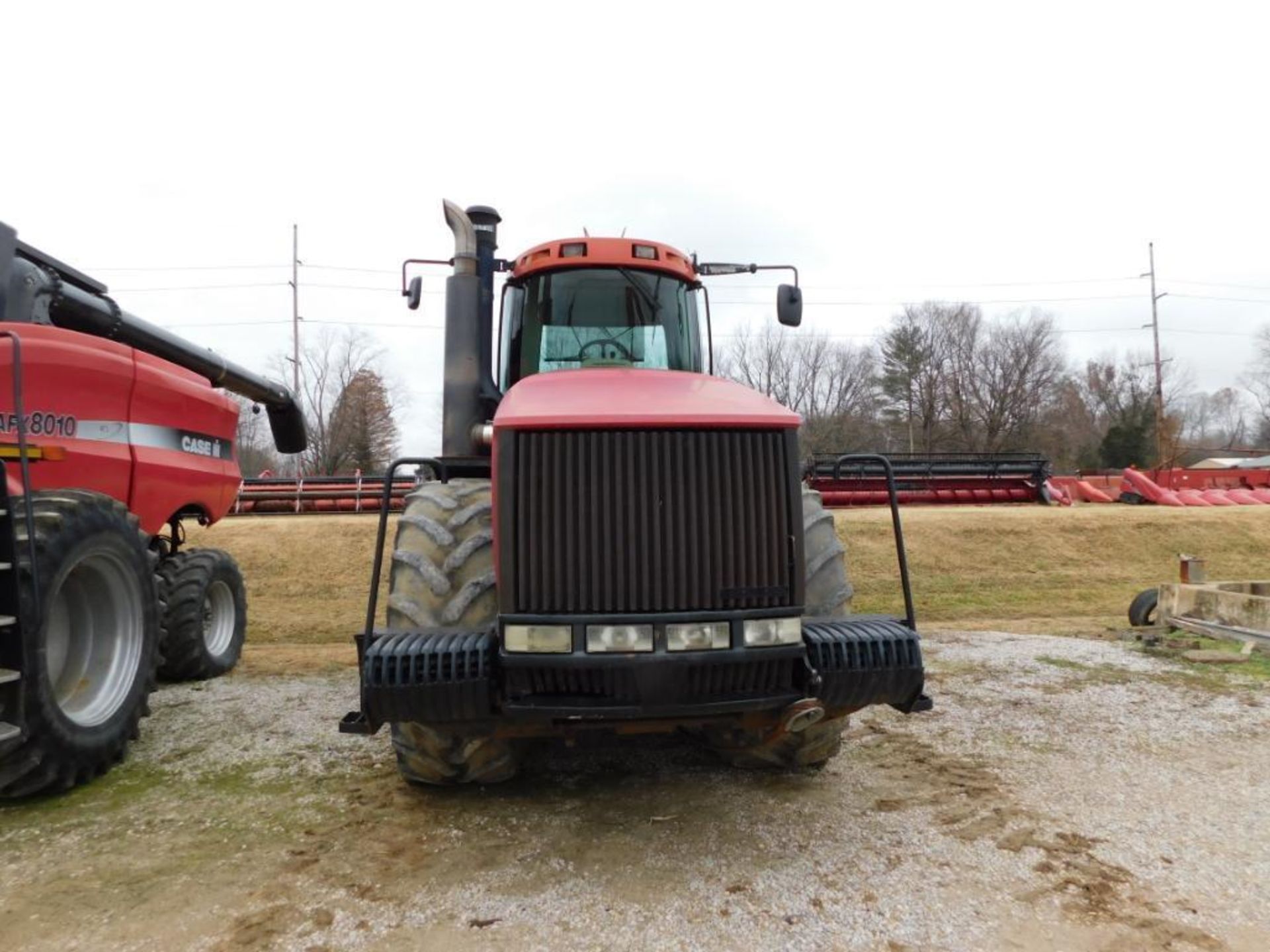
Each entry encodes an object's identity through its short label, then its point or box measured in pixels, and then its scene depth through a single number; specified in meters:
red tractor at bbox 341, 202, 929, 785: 2.79
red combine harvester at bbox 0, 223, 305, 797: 3.50
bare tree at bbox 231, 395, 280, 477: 44.03
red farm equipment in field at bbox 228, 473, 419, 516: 19.20
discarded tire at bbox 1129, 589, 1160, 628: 8.37
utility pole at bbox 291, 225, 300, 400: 34.16
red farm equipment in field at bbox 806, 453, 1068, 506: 19.86
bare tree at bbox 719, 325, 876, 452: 52.84
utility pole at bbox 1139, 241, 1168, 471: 41.00
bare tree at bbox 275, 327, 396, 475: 39.75
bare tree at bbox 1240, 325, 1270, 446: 71.31
